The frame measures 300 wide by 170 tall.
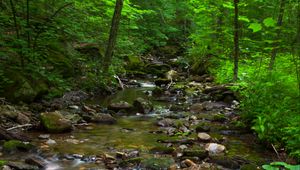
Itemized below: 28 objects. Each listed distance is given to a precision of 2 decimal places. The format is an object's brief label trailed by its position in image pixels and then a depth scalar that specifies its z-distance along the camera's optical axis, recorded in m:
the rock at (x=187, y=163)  6.61
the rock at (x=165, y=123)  10.08
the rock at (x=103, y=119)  10.10
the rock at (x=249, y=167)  6.39
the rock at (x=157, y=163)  6.51
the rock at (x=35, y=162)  6.31
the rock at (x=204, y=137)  8.33
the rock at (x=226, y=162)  6.71
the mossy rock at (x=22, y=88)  9.87
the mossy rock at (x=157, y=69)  20.83
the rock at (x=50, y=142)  7.71
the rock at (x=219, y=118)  10.60
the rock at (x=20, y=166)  5.95
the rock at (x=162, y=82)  17.75
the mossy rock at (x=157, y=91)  15.41
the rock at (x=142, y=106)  11.70
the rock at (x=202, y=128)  9.37
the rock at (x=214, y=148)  7.58
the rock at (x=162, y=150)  7.50
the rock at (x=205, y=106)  12.26
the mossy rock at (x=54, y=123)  8.54
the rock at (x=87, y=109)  10.88
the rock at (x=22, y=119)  8.71
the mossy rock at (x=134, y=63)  20.64
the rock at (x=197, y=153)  7.09
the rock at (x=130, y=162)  6.59
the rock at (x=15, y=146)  6.87
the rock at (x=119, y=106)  11.65
